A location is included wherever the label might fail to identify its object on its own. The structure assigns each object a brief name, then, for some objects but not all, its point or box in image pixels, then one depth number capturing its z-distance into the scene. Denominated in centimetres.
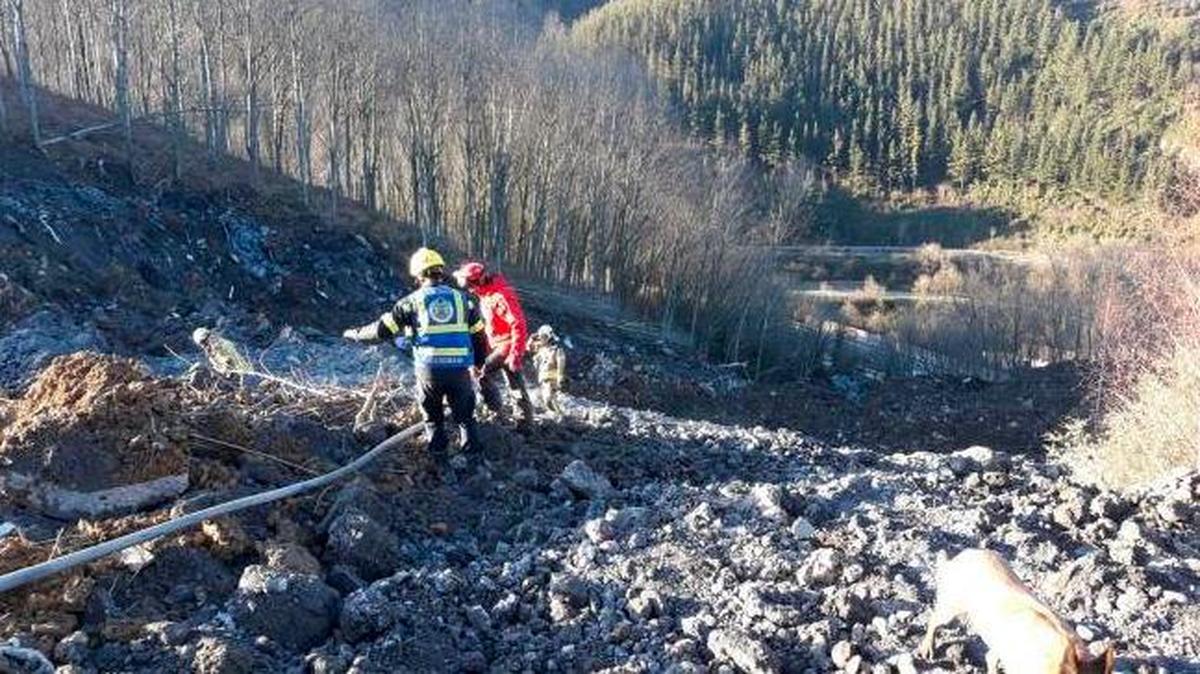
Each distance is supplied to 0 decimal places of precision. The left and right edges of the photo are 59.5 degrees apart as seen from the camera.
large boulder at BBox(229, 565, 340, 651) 484
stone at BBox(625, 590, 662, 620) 508
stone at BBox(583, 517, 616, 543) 611
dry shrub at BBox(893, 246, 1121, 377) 3691
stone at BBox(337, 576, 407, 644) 481
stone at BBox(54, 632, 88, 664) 444
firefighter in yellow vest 718
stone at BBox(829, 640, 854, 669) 461
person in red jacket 816
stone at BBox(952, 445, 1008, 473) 830
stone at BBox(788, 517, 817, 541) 618
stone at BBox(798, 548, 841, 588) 544
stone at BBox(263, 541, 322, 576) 537
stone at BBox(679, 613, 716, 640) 490
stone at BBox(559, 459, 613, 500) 730
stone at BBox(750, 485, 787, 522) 652
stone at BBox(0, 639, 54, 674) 425
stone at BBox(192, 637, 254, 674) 439
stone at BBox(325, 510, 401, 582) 572
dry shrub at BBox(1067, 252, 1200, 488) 1164
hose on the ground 473
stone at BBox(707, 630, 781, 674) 457
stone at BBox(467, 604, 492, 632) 498
